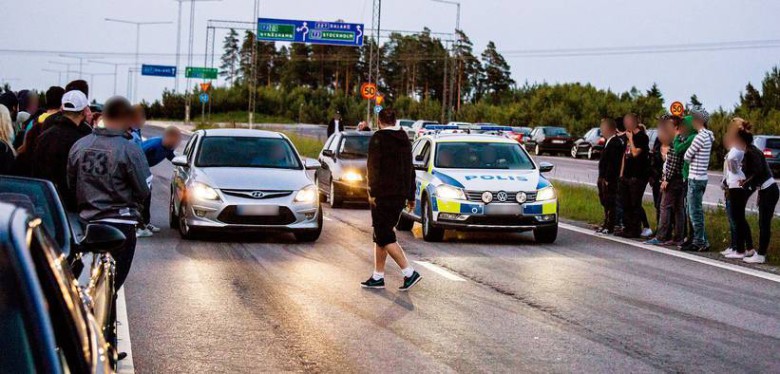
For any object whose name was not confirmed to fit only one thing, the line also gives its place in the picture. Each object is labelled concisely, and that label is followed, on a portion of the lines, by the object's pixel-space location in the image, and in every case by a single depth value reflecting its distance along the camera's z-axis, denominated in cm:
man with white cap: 850
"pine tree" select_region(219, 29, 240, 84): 17688
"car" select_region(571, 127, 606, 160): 5800
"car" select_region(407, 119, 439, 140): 7269
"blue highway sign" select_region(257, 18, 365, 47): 6512
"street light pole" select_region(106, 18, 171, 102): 9156
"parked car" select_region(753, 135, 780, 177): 4172
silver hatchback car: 1500
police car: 1588
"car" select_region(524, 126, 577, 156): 6197
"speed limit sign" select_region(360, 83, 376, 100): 4916
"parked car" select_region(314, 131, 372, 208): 2244
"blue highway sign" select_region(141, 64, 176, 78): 10844
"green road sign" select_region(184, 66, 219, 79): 8555
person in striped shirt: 1530
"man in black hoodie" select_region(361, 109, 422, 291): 1099
